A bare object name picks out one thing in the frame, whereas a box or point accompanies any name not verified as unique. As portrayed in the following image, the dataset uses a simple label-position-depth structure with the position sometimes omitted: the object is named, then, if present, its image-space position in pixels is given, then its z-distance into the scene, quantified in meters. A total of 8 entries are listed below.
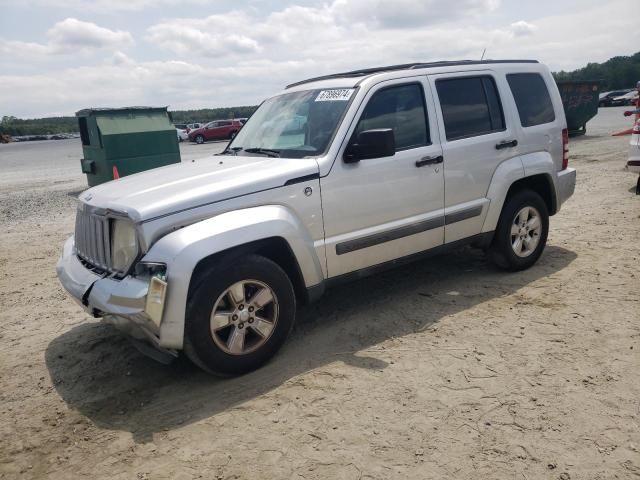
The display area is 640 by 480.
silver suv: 3.40
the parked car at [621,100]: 41.28
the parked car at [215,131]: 34.91
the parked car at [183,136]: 38.58
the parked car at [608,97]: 43.14
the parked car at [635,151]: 8.09
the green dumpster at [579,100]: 17.95
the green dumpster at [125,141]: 11.99
